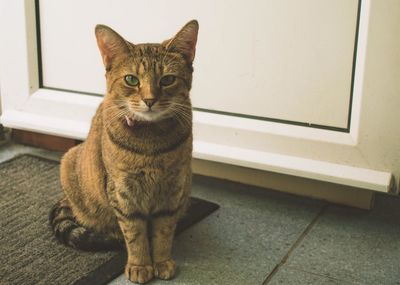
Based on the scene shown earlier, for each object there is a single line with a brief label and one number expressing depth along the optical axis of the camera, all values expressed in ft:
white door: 4.84
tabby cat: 4.08
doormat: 4.29
